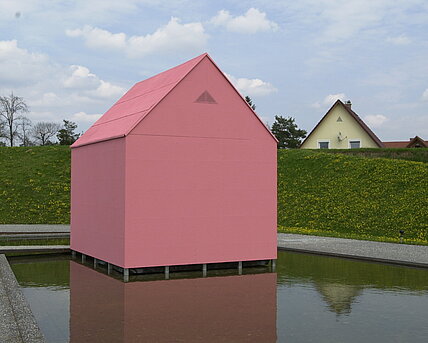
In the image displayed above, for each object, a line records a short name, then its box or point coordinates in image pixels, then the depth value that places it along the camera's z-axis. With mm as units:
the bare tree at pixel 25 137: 79662
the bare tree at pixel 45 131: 89125
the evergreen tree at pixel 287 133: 65875
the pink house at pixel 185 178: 15211
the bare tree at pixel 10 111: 78312
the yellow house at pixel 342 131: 48562
